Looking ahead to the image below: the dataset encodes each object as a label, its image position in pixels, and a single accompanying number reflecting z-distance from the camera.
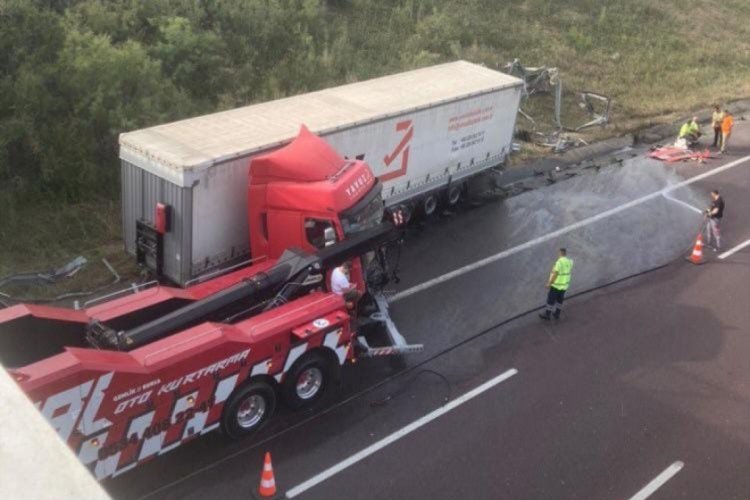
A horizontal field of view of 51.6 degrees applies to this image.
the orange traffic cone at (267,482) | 8.98
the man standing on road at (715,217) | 16.20
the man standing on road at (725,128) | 21.69
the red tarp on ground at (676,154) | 21.20
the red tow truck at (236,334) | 8.25
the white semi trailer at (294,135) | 11.64
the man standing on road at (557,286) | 12.69
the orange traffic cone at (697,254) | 15.80
